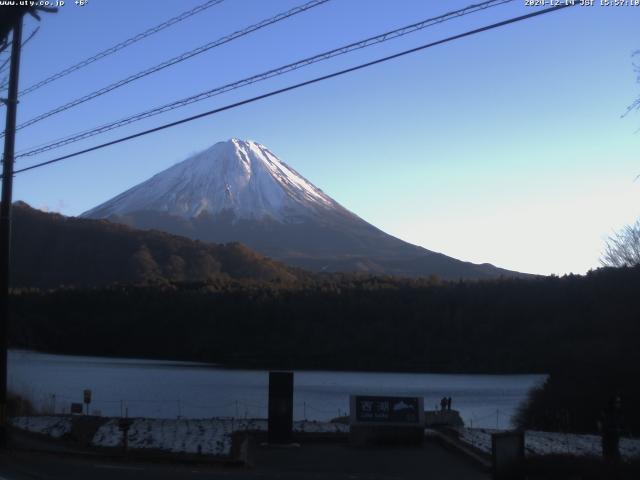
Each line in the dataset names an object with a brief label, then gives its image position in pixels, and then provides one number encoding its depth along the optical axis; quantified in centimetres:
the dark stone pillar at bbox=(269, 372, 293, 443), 2073
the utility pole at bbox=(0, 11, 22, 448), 2080
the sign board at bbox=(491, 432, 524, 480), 1545
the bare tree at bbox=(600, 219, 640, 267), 5210
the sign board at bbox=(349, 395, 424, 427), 2105
